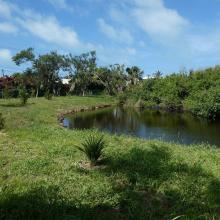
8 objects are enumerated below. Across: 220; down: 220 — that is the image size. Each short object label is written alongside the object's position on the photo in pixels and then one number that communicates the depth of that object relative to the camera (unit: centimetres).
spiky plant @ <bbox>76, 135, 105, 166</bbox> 705
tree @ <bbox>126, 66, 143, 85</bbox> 4956
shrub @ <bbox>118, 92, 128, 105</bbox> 4084
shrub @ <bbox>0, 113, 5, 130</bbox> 1187
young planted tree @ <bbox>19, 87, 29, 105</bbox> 2472
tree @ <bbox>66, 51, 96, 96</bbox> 4631
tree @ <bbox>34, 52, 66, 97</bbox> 4150
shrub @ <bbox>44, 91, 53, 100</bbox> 3262
